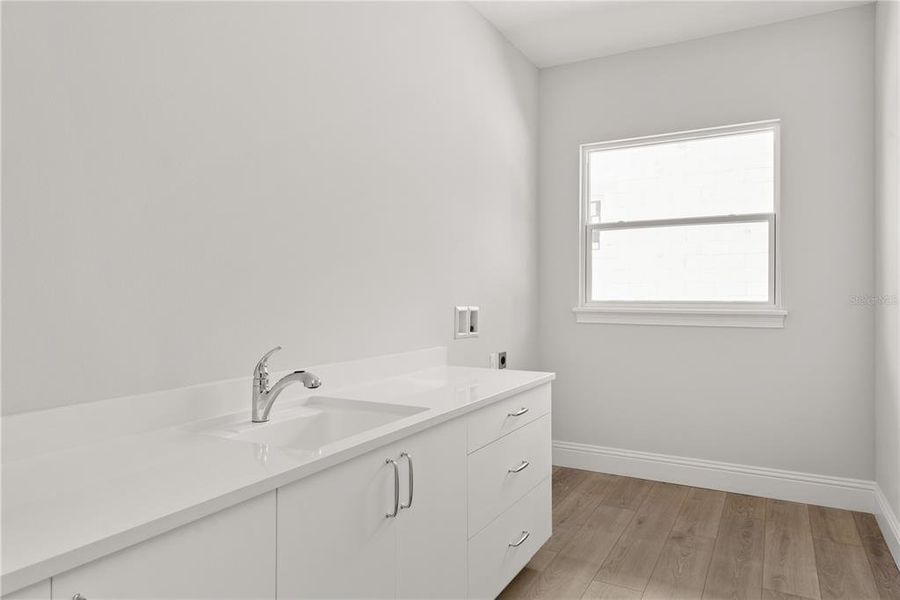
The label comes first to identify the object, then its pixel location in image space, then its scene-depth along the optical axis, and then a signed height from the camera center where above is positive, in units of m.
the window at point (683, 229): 3.25 +0.46
